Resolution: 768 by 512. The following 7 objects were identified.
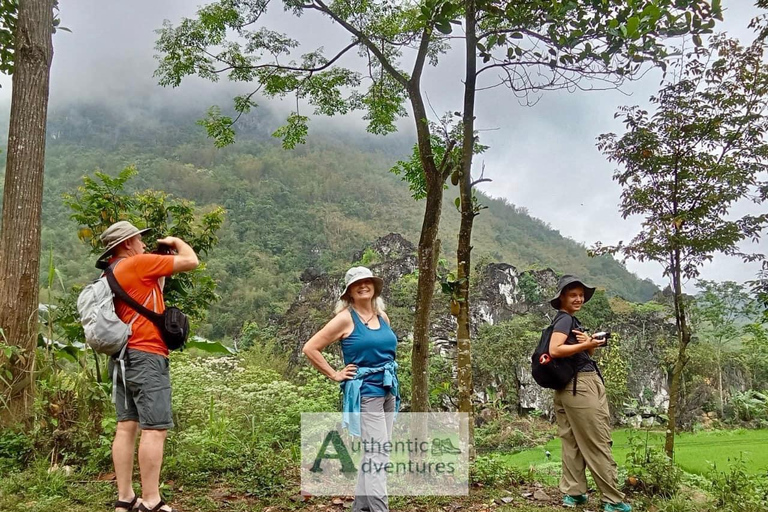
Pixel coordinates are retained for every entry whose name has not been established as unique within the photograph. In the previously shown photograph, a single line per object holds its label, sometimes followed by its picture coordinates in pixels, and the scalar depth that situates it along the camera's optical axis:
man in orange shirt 2.76
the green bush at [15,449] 3.66
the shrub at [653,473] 3.71
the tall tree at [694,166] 4.98
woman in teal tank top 2.87
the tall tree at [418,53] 3.42
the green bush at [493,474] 4.00
